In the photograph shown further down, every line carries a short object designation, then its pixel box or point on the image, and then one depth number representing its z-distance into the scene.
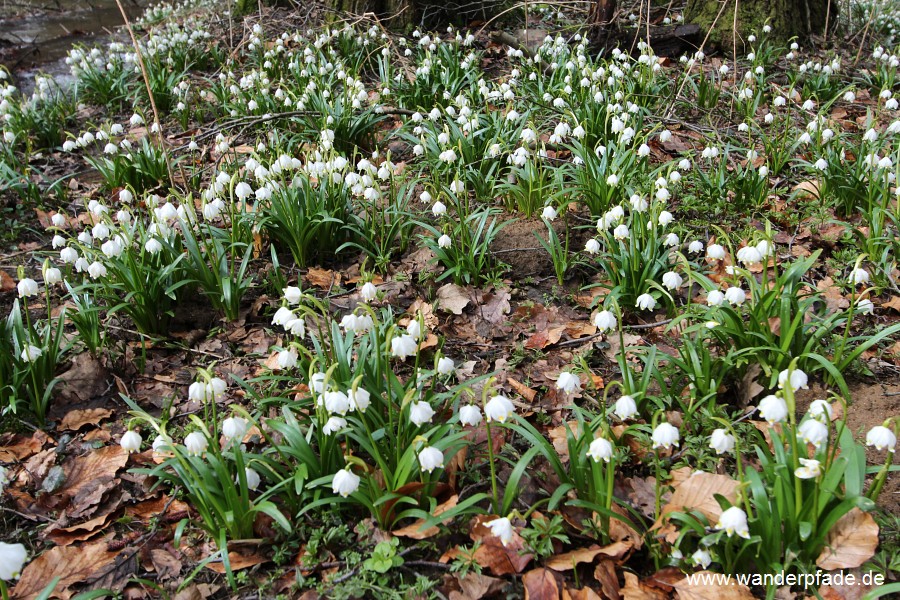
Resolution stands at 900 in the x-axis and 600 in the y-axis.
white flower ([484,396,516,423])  0.74
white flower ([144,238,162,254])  1.06
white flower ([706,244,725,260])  0.98
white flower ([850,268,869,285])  0.89
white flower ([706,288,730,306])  0.90
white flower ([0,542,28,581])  0.64
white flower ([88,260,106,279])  1.02
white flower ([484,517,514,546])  0.70
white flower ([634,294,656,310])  0.98
